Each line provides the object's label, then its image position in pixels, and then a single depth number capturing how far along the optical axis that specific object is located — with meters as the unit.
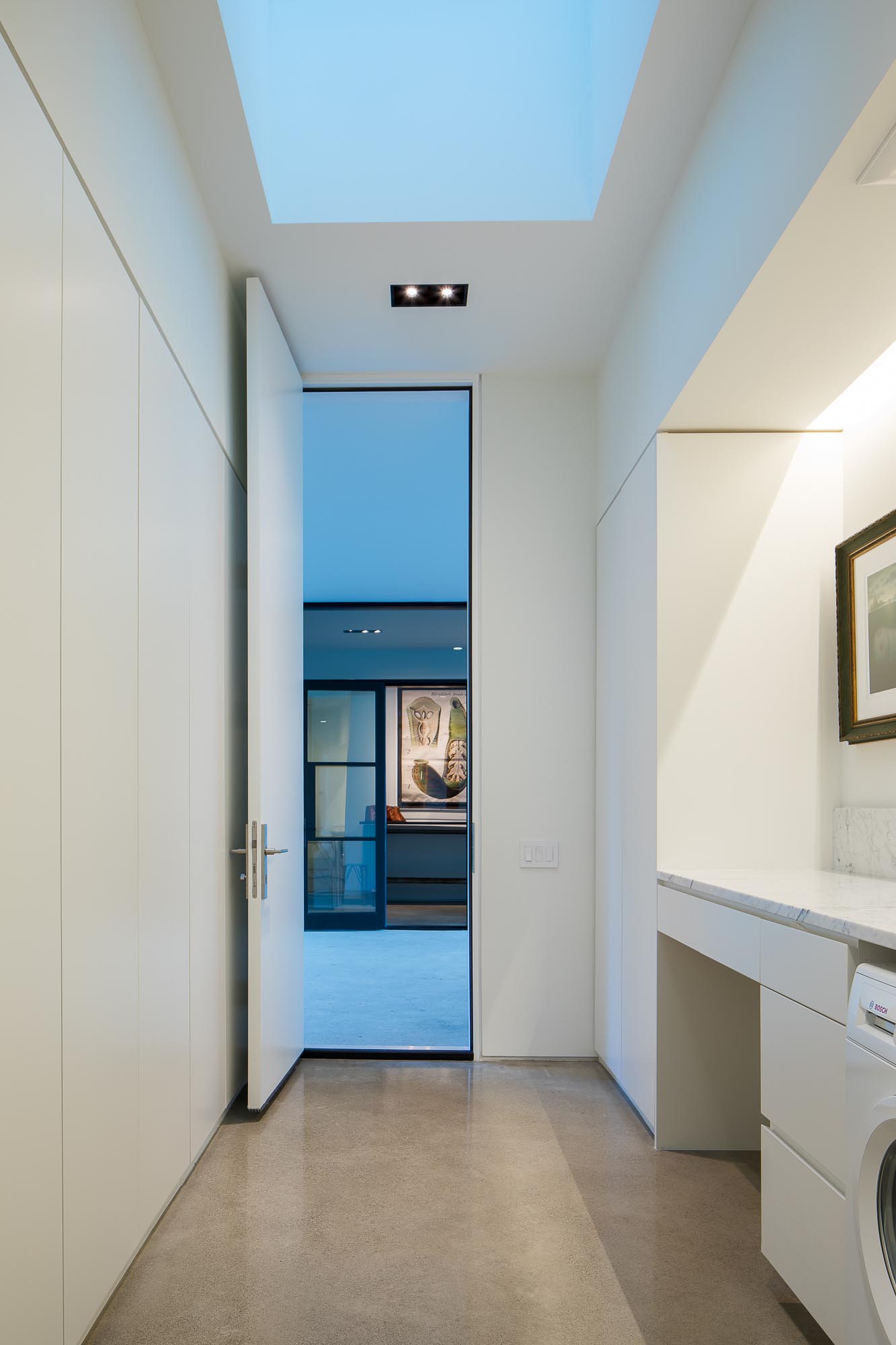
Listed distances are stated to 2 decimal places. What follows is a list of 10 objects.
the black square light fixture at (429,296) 3.25
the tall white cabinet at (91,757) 1.50
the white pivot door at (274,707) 3.00
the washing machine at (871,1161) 1.44
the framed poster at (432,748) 9.70
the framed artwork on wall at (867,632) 2.51
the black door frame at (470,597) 3.81
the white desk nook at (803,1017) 1.62
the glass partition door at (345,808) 7.68
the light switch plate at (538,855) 3.83
